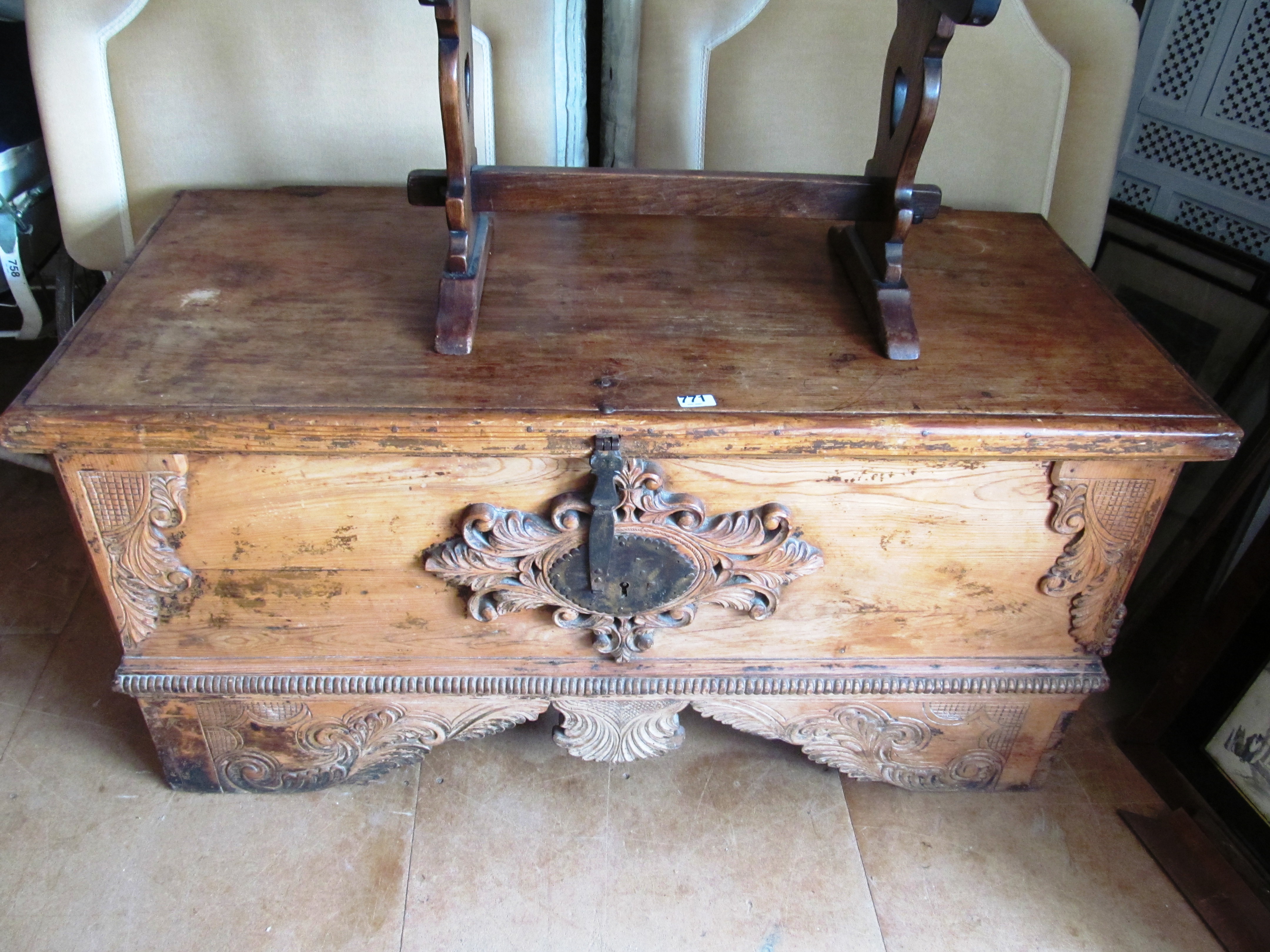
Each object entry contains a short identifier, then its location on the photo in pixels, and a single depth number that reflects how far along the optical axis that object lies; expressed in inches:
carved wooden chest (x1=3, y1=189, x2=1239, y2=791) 38.1
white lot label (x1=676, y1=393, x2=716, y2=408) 38.0
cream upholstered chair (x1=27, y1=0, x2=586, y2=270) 52.0
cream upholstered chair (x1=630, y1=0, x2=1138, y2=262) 54.7
